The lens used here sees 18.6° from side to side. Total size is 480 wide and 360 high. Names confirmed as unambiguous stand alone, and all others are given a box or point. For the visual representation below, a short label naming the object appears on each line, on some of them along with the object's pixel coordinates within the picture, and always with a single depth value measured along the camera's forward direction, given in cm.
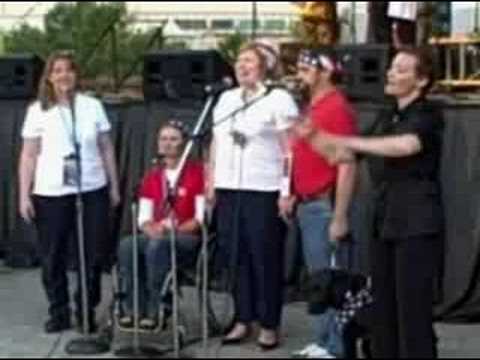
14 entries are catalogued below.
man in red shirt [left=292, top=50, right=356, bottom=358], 764
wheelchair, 812
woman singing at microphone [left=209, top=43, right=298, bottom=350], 802
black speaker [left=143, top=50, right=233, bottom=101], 1065
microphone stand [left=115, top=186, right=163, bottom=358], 793
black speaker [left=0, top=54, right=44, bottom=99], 1136
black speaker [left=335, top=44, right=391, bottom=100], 1037
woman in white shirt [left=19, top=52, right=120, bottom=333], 843
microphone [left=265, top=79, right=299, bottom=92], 813
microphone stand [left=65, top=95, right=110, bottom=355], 809
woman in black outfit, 697
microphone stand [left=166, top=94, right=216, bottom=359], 790
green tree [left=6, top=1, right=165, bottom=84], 1733
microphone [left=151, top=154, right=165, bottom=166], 862
